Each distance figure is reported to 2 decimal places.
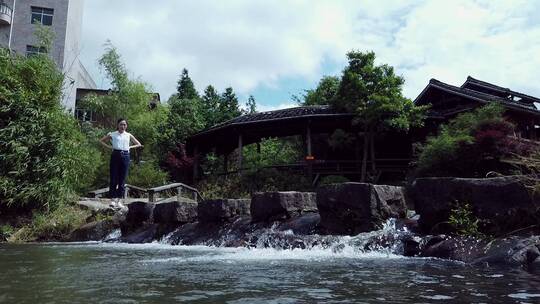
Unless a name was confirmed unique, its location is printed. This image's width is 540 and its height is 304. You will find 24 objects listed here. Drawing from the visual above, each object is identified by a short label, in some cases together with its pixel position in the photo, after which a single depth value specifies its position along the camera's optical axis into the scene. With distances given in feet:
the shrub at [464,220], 20.10
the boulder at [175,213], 34.27
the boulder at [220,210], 31.55
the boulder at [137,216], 36.99
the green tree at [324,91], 84.28
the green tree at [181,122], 85.05
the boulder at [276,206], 29.04
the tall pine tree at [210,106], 100.37
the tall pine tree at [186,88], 133.61
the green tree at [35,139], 38.34
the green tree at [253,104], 130.89
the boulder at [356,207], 24.38
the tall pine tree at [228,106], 103.24
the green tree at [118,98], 88.74
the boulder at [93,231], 36.52
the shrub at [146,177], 66.49
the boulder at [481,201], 19.70
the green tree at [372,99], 56.18
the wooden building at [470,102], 58.05
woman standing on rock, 27.96
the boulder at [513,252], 16.42
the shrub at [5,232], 36.88
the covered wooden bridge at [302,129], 60.29
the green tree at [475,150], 40.40
